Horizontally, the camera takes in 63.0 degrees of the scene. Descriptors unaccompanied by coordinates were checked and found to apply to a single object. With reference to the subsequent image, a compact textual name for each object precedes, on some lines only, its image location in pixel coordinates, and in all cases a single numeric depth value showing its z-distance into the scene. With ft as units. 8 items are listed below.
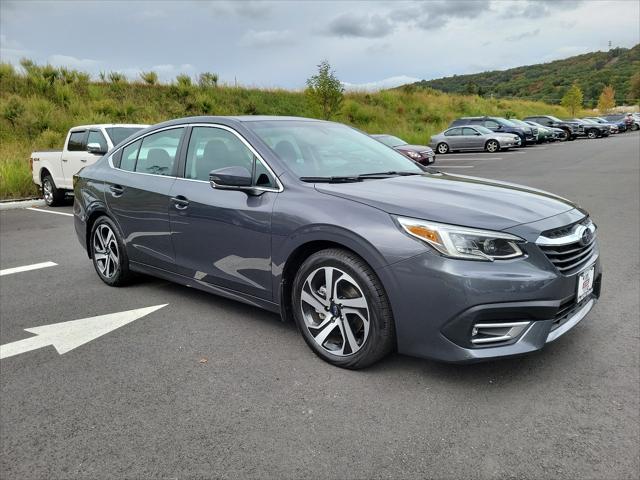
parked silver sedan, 84.38
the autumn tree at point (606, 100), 231.09
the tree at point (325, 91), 84.12
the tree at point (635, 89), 277.64
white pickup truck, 34.09
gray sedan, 9.08
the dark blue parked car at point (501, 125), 91.35
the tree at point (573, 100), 199.52
